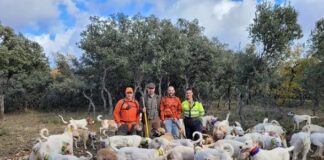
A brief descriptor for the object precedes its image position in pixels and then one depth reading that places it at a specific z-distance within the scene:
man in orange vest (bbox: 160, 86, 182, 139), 12.80
